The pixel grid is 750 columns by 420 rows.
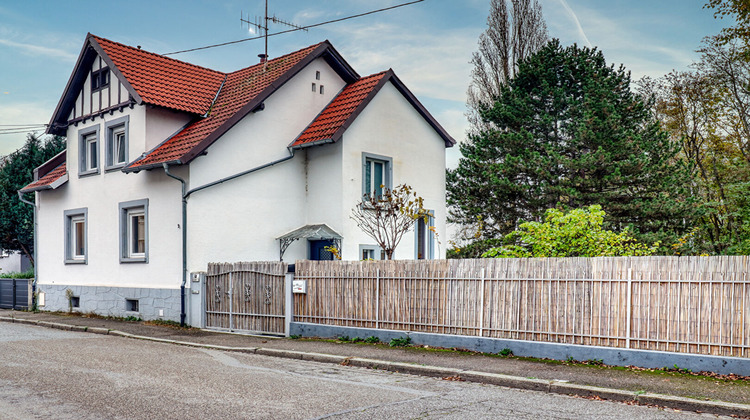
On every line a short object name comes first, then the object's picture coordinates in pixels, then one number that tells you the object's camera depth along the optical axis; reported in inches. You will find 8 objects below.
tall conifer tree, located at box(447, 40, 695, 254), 1100.5
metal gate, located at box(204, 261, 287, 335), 605.9
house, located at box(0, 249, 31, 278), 1688.2
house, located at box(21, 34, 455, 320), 711.1
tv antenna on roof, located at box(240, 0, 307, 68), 909.2
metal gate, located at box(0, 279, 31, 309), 925.2
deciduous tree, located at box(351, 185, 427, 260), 715.4
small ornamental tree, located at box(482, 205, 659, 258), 562.6
